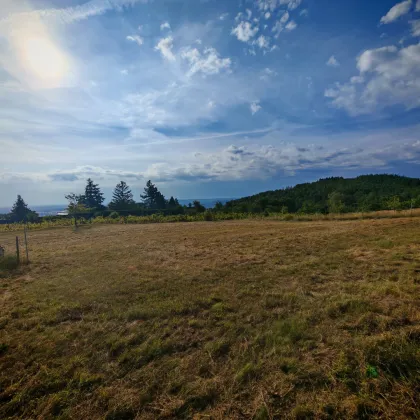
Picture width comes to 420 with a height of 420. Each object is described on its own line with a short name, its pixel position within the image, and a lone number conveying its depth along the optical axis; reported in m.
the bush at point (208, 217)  27.61
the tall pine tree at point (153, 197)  52.16
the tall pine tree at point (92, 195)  51.66
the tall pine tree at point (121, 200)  45.83
